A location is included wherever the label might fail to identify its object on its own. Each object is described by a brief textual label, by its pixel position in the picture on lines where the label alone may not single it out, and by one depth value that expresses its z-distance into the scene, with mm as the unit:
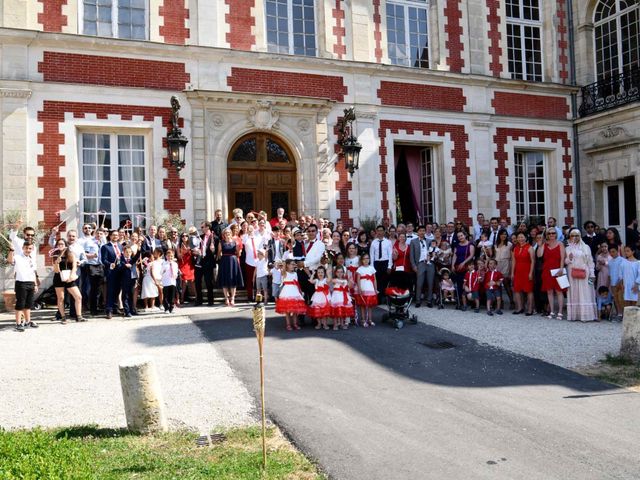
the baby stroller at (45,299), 10750
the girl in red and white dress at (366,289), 9297
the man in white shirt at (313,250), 9741
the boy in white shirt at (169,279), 10164
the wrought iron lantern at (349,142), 13258
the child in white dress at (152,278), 10109
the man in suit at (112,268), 9875
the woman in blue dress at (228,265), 10609
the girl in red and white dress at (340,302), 8913
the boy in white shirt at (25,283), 9031
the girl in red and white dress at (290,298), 8758
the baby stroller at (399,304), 9219
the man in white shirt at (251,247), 10992
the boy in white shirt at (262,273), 10641
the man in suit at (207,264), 10734
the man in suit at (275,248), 10805
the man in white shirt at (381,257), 10953
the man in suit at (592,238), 11383
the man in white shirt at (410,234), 11220
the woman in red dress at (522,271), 10281
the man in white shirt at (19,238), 9250
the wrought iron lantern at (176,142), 11852
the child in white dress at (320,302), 8891
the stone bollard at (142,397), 4836
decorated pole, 4461
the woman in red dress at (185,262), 10781
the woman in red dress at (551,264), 9945
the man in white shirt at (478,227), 13359
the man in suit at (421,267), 11023
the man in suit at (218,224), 11258
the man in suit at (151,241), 10427
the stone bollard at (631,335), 7040
